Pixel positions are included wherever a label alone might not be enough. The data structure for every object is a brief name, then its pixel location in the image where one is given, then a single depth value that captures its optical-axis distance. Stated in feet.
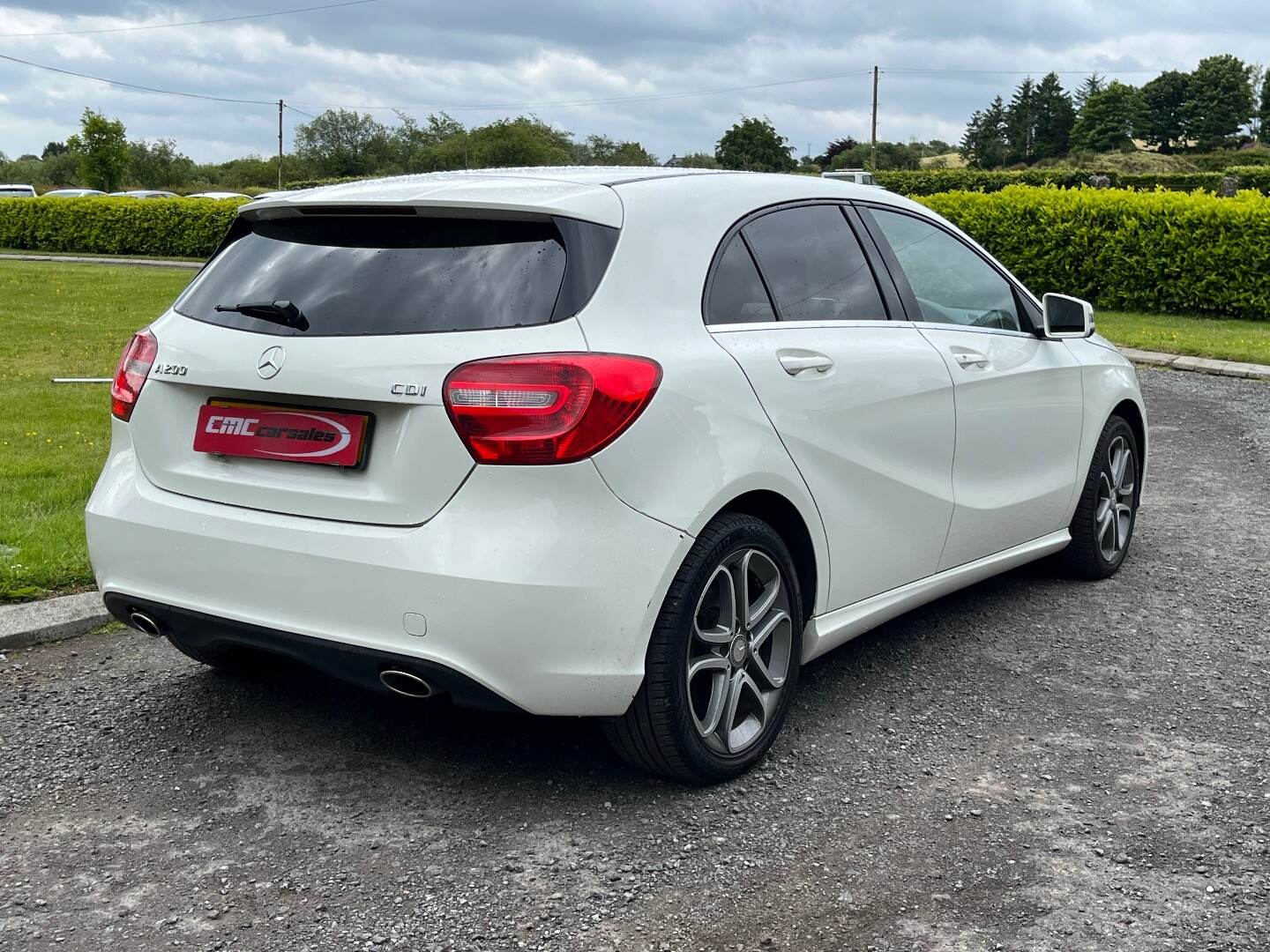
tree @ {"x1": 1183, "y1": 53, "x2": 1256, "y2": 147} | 374.43
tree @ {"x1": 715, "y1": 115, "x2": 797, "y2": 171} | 284.00
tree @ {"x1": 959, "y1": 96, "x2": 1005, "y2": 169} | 392.47
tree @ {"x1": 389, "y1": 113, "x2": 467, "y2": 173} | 293.43
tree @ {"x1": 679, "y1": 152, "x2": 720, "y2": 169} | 236.22
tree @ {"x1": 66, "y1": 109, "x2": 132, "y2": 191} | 203.51
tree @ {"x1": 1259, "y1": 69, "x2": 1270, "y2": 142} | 393.70
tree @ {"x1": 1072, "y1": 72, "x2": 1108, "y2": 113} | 392.82
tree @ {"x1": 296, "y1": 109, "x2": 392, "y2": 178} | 297.53
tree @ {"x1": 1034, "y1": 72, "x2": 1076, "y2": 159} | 395.34
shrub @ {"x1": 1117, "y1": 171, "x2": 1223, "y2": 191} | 151.84
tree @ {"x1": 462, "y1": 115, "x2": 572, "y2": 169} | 276.21
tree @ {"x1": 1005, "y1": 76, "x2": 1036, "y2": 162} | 398.62
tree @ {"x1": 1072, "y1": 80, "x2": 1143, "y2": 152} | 365.81
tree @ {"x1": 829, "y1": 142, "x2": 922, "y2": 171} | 329.93
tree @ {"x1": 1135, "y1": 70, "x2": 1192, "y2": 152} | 390.83
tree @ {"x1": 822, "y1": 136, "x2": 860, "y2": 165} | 334.65
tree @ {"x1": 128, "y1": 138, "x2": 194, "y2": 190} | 276.45
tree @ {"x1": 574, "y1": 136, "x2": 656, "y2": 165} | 270.05
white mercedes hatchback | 10.44
